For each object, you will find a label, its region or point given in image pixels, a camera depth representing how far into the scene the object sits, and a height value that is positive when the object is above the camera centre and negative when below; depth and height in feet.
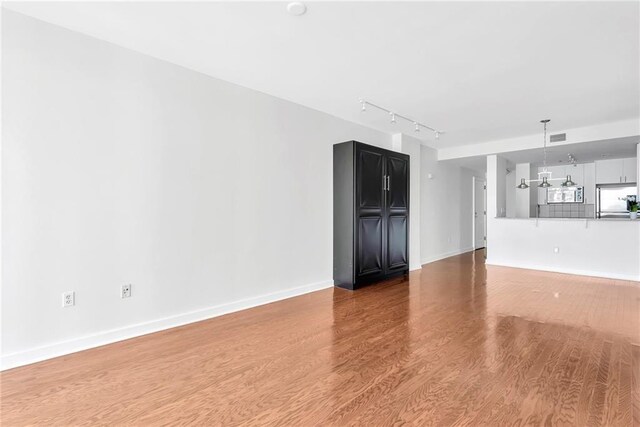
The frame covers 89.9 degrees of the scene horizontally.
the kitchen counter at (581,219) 16.92 -0.79
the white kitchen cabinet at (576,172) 24.92 +2.64
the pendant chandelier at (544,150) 16.48 +3.49
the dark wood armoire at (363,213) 15.08 -0.23
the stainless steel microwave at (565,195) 25.04 +0.92
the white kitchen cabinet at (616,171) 22.30 +2.48
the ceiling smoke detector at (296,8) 7.20 +4.61
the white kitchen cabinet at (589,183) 24.17 +1.75
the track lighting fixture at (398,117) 13.66 +4.43
